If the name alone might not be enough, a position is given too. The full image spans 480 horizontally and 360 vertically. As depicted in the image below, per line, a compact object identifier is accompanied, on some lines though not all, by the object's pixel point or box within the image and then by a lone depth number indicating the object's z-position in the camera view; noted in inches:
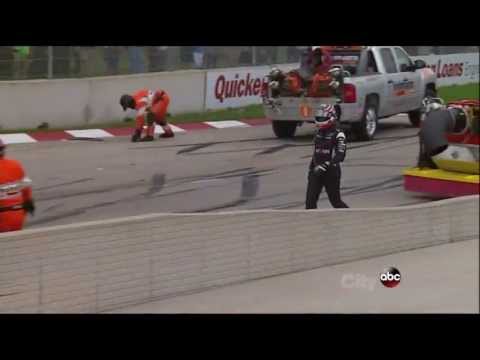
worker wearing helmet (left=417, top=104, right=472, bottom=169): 767.1
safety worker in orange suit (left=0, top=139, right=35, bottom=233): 610.9
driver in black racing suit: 695.1
